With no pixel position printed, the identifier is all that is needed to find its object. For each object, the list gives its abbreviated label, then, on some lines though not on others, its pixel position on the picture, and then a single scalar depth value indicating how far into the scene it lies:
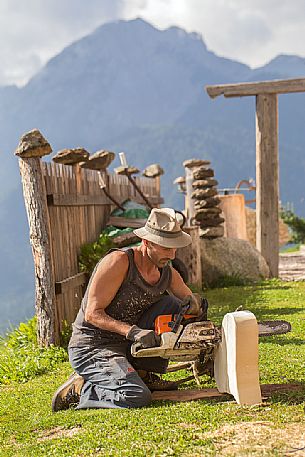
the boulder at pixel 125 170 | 11.36
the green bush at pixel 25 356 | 6.25
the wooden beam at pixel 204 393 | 4.32
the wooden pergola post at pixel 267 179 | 12.56
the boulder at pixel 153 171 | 14.26
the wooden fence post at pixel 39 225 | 6.73
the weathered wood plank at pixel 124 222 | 9.90
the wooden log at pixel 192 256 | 11.02
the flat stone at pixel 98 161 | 9.92
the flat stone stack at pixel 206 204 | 12.90
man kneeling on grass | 4.35
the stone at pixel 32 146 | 6.68
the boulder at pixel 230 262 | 12.15
